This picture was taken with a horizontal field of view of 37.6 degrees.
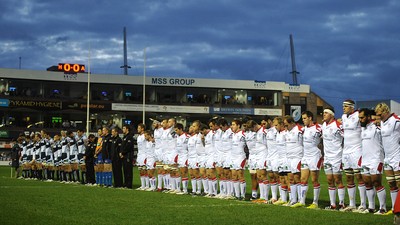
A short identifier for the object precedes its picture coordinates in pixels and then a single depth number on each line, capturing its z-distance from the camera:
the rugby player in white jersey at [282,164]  16.91
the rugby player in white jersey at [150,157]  23.86
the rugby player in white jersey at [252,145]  18.57
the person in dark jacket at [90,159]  27.72
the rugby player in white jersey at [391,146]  13.49
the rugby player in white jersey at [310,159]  15.72
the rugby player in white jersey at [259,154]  17.98
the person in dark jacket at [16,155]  35.91
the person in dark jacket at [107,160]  25.28
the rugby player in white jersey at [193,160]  21.50
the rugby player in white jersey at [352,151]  14.52
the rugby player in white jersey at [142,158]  24.30
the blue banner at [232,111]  90.06
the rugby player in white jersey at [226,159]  19.51
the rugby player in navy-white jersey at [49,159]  32.41
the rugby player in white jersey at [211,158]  20.34
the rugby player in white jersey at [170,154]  22.56
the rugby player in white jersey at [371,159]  13.95
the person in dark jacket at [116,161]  24.62
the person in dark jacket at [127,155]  24.14
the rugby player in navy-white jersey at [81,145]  29.17
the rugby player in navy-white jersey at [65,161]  30.52
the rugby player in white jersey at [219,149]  19.86
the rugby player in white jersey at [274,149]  17.42
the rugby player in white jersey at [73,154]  29.89
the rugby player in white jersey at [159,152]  23.52
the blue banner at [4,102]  77.69
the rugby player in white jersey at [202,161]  20.89
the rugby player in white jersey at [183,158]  22.16
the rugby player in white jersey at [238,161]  18.98
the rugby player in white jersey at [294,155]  16.38
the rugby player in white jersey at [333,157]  15.10
